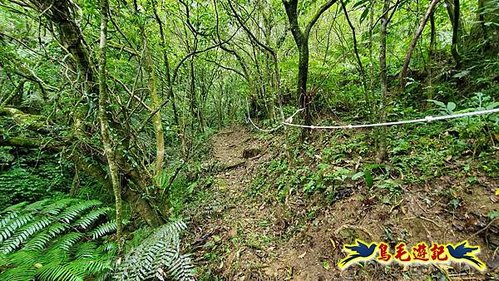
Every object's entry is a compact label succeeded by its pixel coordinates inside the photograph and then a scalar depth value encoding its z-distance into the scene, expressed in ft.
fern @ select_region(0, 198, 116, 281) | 6.82
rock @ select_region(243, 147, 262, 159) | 18.47
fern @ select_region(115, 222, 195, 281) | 6.91
